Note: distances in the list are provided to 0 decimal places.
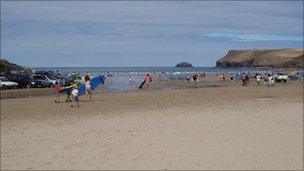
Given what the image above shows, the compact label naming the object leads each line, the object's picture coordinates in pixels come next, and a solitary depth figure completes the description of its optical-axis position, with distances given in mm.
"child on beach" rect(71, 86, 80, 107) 24000
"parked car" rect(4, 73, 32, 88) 43781
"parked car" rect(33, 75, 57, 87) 44656
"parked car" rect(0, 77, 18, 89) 41300
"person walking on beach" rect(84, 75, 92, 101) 28134
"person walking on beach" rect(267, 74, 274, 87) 50625
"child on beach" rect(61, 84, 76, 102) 26244
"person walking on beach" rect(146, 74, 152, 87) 50450
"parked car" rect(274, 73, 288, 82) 62375
